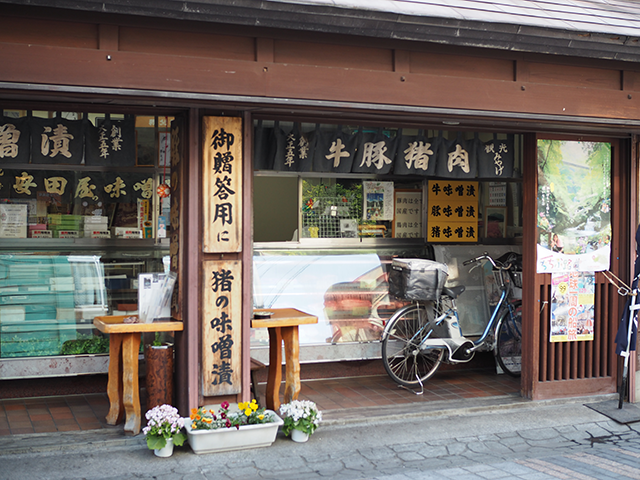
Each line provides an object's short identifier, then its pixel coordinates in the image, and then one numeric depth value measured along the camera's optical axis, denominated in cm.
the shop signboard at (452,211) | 949
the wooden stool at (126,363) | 610
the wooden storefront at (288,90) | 507
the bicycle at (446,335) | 823
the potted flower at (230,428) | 582
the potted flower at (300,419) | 616
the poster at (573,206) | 758
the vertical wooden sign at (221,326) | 609
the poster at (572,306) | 763
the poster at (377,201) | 930
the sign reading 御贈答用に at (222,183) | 603
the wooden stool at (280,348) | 660
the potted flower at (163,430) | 566
